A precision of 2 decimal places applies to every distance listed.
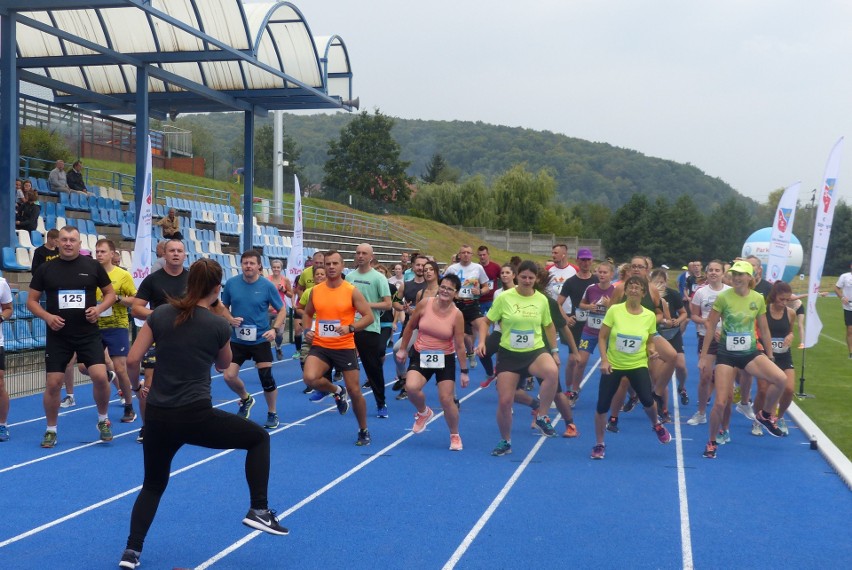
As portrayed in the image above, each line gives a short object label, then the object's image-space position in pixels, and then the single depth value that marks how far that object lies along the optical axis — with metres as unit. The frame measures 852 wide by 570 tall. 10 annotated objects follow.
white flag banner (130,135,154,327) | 13.61
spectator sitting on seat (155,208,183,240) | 20.24
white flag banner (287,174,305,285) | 19.52
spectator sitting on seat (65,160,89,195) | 22.59
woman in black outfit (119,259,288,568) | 5.46
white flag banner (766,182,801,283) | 14.13
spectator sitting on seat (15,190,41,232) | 18.22
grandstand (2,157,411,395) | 13.78
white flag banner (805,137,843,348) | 12.82
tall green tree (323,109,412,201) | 86.81
